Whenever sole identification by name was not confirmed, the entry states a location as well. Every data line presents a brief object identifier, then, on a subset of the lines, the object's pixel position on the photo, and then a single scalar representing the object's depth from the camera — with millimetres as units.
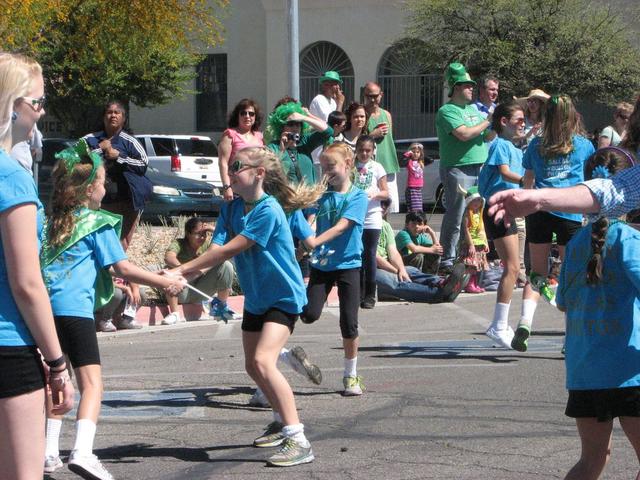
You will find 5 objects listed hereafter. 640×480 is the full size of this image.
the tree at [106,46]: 18672
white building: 36750
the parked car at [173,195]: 21391
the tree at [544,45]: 31391
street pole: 14755
